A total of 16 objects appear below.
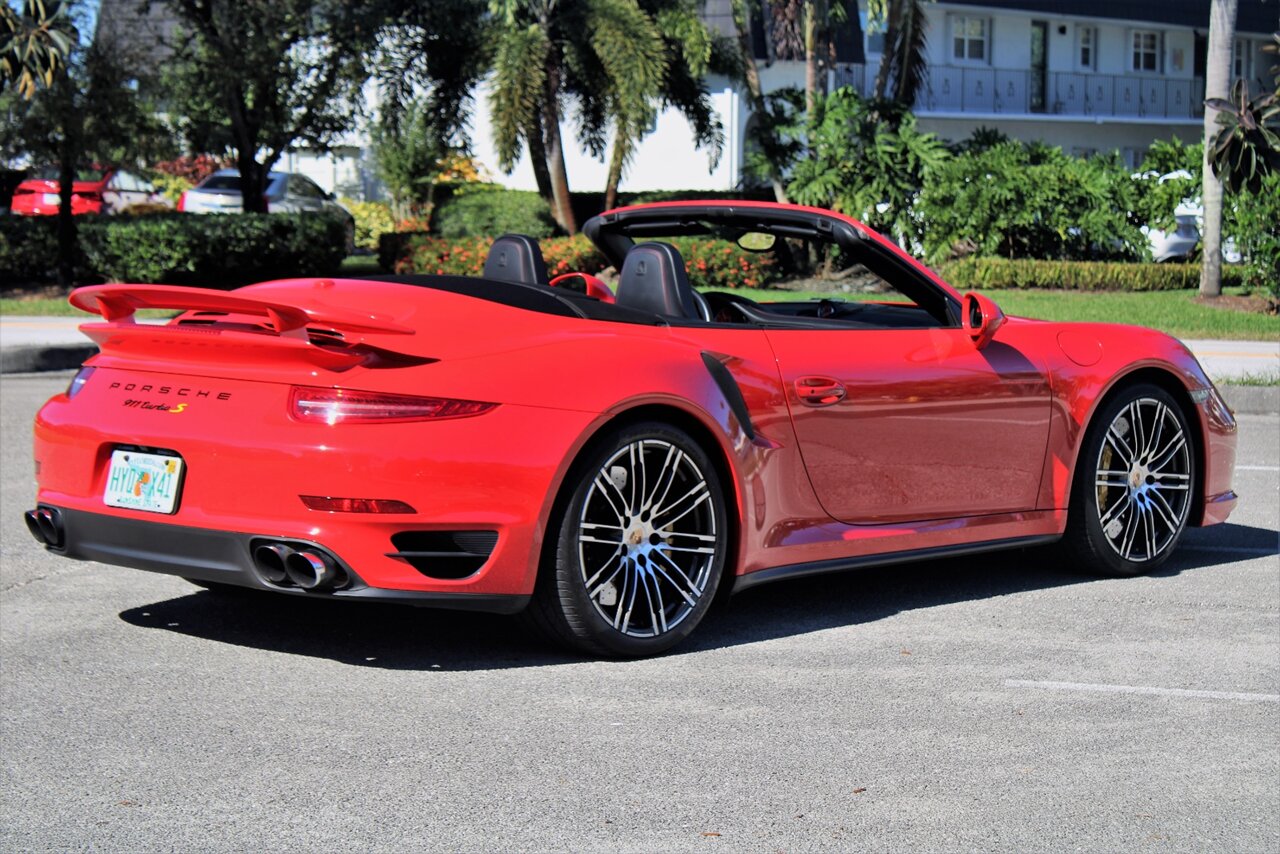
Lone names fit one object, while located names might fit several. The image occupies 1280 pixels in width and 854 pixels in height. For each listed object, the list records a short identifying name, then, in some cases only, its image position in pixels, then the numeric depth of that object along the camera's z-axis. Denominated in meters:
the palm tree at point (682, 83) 25.94
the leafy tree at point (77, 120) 23.14
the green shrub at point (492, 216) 26.80
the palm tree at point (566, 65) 25.12
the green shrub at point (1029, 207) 26.12
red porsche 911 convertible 4.71
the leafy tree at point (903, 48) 27.45
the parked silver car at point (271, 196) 30.42
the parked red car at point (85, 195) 32.50
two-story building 42.31
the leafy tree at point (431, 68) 26.56
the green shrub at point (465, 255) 24.98
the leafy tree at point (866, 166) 26.14
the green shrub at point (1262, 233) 22.39
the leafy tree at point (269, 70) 24.80
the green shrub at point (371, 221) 38.09
